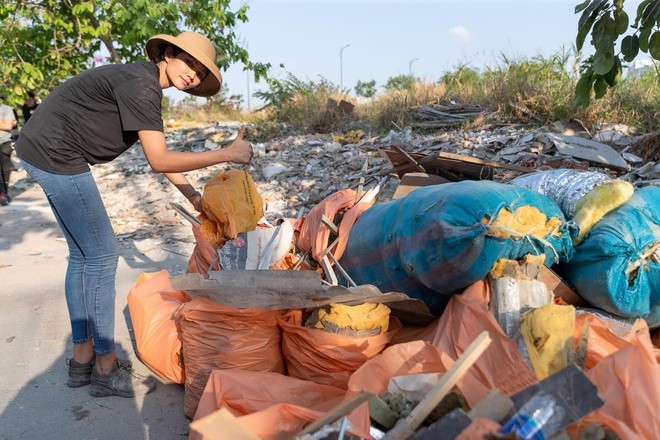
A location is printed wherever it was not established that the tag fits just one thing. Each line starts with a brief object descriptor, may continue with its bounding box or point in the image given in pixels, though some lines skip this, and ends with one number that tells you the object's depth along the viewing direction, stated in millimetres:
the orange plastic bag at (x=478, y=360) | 1710
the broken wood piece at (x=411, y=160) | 3905
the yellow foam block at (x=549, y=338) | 1760
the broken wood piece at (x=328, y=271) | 2415
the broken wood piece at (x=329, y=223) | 2623
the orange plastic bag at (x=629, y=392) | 1448
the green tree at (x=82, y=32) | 8055
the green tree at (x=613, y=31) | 2654
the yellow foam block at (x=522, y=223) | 1948
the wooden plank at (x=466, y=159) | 3695
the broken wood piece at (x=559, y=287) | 2156
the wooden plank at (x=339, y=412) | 1407
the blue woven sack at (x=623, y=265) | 2090
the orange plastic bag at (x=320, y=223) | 2633
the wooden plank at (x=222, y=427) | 1305
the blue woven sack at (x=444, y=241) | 1963
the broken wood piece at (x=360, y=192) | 2913
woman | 2322
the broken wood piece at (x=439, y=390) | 1416
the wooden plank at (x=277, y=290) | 2082
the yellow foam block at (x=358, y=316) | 2195
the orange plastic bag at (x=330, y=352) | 2191
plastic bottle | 1266
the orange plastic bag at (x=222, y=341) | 2381
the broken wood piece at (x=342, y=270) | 2470
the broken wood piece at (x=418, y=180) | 3550
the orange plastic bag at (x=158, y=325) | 2617
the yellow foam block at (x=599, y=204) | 2264
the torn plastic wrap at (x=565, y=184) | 2535
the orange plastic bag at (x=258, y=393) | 1910
